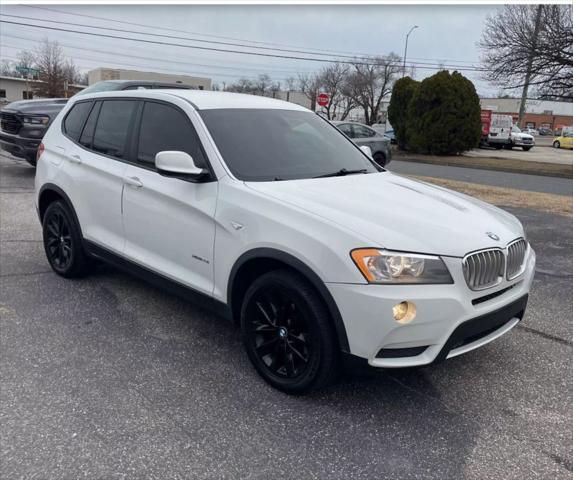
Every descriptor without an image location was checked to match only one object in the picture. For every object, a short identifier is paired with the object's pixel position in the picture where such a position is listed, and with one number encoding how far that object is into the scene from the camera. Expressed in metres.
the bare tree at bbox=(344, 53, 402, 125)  63.81
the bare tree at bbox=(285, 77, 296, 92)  83.50
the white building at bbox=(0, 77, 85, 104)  67.69
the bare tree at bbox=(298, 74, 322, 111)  72.69
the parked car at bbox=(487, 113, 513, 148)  36.81
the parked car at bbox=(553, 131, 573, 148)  46.34
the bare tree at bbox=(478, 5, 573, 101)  21.64
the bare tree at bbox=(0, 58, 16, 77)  87.86
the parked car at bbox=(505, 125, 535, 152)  37.75
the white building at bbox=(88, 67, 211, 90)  55.94
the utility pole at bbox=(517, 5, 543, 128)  22.17
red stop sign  24.20
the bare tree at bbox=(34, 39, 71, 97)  44.62
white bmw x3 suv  2.78
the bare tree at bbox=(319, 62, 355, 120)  69.00
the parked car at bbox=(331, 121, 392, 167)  16.72
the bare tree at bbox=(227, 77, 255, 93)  78.32
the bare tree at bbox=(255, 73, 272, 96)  77.51
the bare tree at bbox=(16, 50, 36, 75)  76.85
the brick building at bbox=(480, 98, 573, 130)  85.31
